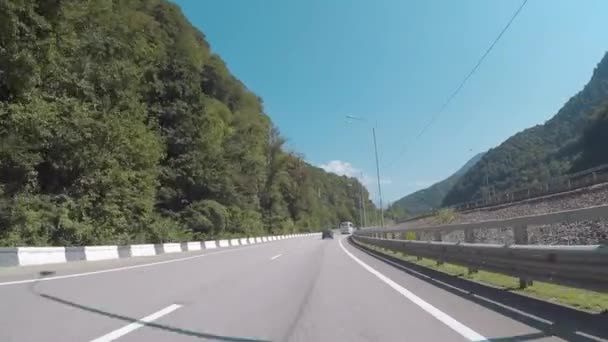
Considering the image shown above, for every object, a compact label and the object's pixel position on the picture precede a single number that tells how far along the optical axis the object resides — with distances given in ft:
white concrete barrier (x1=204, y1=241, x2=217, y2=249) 127.99
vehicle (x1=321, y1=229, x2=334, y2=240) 239.50
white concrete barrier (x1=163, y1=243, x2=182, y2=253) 93.81
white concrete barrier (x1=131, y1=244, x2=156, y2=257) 76.71
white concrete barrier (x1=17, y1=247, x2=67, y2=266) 46.08
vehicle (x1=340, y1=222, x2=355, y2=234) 396.04
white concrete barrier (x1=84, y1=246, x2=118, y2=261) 59.72
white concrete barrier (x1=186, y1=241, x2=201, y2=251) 110.42
